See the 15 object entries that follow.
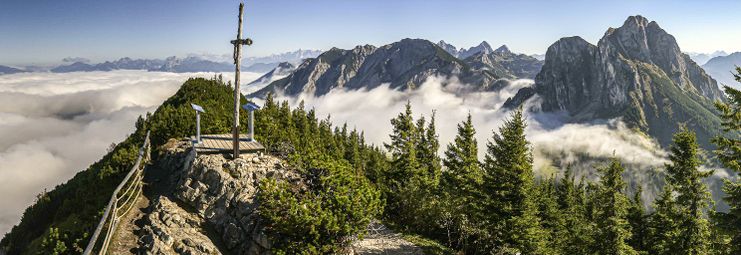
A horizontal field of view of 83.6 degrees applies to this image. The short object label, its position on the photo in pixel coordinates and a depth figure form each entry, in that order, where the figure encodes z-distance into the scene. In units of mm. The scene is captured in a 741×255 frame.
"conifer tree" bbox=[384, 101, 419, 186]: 39812
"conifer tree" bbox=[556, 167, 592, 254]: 31236
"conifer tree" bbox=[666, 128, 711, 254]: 25578
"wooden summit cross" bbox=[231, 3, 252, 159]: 21812
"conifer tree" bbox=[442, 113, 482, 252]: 24672
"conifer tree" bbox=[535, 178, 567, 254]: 41353
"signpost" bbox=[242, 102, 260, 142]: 23562
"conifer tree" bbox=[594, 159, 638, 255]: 23875
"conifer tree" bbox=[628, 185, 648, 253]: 34812
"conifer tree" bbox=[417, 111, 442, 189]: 42969
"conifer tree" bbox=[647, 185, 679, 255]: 27859
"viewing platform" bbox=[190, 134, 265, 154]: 22453
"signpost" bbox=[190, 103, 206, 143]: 23241
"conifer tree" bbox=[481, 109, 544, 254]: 23672
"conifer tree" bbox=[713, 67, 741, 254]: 17919
